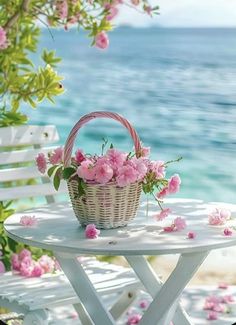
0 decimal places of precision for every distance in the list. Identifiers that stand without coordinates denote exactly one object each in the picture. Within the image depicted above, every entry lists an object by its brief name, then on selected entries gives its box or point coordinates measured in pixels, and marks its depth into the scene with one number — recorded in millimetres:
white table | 3314
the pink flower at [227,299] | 5246
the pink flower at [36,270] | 4195
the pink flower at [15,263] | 4362
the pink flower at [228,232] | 3461
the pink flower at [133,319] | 4824
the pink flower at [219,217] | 3646
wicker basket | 3525
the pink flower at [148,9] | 5736
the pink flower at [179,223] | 3578
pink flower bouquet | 3467
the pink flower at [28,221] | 3750
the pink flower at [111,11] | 5668
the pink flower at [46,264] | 4258
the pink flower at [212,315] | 4895
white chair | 3764
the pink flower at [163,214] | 3691
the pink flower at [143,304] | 5112
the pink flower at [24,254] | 4483
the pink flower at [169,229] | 3574
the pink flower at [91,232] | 3477
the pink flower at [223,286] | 5572
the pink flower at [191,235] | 3428
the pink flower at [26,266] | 4199
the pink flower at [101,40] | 5707
